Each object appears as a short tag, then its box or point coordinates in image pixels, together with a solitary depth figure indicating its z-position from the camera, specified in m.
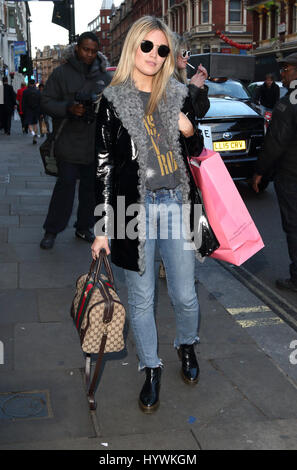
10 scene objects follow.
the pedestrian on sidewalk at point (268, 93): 16.81
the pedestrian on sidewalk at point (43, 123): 18.69
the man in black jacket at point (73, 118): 5.83
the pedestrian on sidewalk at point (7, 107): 19.70
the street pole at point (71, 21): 11.62
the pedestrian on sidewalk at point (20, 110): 21.20
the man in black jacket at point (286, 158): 4.73
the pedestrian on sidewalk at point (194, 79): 4.07
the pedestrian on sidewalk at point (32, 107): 18.44
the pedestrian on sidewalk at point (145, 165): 2.93
